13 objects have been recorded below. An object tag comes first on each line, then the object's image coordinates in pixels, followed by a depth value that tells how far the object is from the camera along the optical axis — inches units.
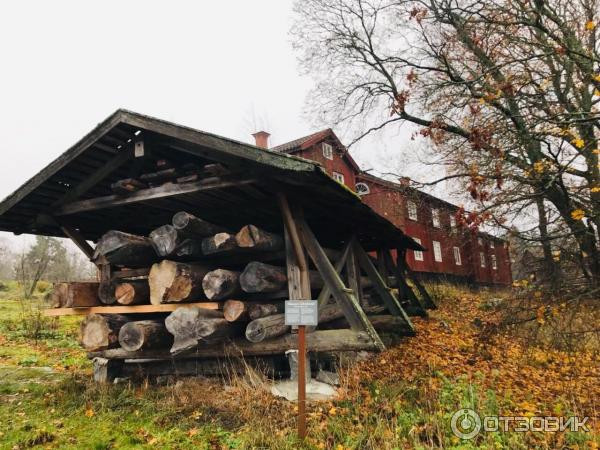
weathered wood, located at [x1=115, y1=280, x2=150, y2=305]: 221.3
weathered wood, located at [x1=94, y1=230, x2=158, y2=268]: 210.7
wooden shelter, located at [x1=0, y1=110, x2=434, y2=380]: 206.7
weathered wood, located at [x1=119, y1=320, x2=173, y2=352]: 211.6
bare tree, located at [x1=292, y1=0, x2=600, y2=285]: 229.1
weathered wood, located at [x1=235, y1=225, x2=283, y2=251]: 202.5
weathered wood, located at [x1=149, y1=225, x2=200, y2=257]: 204.2
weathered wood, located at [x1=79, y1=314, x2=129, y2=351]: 218.0
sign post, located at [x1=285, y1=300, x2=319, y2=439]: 165.0
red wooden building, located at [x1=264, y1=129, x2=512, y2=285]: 936.3
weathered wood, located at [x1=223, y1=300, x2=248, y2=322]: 201.9
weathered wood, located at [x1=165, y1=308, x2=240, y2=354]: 195.8
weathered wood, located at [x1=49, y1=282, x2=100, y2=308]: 224.8
